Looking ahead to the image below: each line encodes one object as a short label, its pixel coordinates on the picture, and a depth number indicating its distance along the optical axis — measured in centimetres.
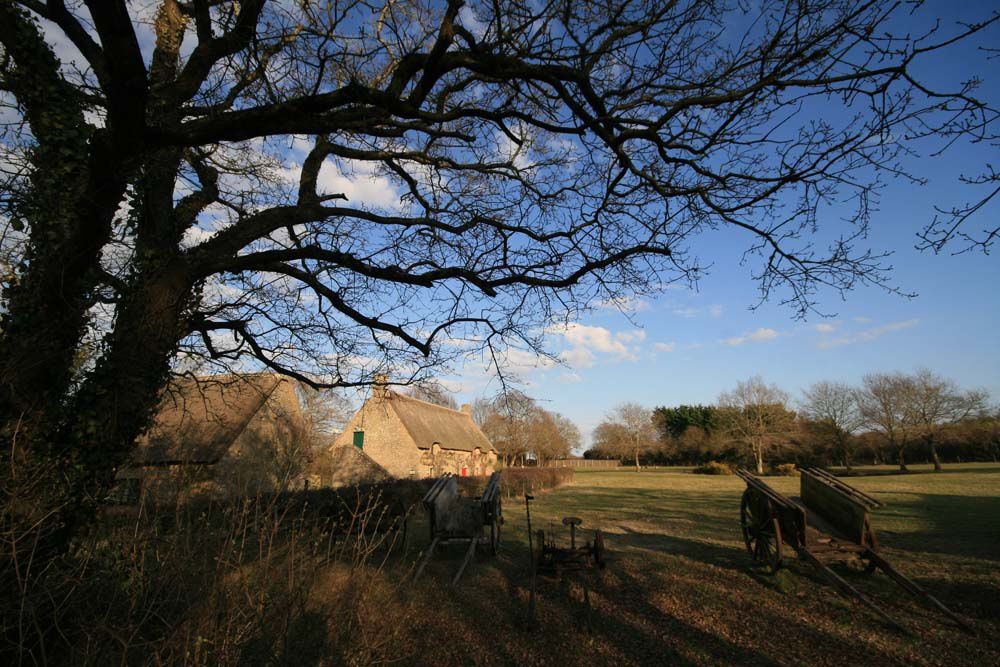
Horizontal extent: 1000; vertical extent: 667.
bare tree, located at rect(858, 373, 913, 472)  4072
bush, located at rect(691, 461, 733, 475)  4794
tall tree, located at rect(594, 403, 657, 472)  6656
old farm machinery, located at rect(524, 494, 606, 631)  791
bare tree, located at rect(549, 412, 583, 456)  5703
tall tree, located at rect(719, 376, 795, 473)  4675
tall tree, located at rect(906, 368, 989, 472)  3953
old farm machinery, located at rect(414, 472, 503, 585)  992
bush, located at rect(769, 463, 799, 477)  4190
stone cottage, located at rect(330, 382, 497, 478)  3003
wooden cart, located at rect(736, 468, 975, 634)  673
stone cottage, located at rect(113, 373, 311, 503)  1758
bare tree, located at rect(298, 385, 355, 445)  2638
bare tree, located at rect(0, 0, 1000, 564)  388
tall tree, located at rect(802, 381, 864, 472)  4231
